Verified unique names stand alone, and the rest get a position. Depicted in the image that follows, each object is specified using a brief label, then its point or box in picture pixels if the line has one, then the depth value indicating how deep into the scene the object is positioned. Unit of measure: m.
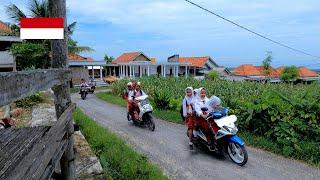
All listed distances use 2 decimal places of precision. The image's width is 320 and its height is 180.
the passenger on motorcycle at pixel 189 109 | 6.09
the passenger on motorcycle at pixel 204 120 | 5.67
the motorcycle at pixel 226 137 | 5.24
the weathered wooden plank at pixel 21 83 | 1.07
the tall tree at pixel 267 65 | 31.64
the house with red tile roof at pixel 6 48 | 19.61
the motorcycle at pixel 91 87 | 19.15
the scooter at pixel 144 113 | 7.92
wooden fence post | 3.03
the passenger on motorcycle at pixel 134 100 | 8.26
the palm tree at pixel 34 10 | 18.47
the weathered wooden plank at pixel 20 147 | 1.84
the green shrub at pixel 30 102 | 8.23
